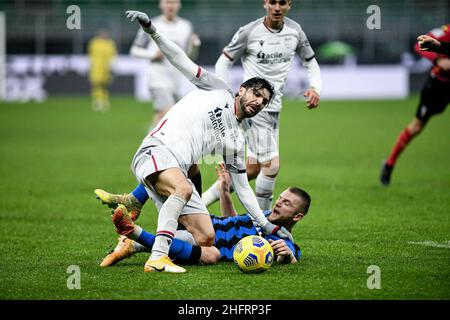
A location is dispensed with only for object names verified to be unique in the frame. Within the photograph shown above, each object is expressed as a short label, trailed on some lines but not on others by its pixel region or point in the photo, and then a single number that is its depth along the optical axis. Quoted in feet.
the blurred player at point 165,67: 97.71
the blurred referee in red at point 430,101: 81.32
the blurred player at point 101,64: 198.18
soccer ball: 45.47
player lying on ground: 46.98
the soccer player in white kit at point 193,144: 46.60
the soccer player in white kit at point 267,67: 60.49
